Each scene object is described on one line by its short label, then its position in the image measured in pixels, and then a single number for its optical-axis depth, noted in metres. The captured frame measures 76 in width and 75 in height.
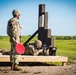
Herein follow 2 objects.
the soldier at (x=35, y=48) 13.86
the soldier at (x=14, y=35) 11.80
